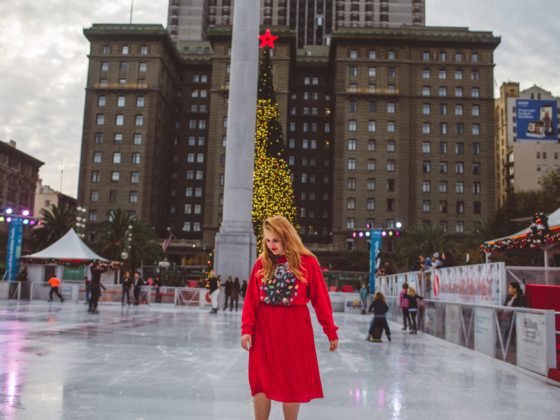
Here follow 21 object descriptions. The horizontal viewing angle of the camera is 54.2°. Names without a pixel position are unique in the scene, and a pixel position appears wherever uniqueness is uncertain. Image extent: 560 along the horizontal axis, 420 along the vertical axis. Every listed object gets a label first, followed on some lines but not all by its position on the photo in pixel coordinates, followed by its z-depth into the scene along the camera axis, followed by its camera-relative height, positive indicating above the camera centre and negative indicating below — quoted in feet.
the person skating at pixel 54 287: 98.53 -3.20
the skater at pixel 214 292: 82.72 -2.70
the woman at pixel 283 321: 13.48 -1.14
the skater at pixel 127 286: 95.66 -2.53
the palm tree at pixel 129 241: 184.75 +10.49
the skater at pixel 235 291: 90.29 -2.65
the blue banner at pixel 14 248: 106.93 +3.87
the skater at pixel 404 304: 60.15 -2.64
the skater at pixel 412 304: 58.54 -2.60
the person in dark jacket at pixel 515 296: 36.85 -0.84
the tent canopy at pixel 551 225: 60.33 +6.62
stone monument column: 100.58 +23.33
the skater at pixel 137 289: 98.80 -3.12
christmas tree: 147.13 +31.26
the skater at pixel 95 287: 73.93 -2.28
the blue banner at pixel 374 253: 100.32 +4.84
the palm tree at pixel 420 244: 199.31 +13.58
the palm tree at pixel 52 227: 191.31 +14.82
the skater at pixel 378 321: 48.73 -3.69
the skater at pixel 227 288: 90.38 -2.21
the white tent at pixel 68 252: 109.40 +3.52
